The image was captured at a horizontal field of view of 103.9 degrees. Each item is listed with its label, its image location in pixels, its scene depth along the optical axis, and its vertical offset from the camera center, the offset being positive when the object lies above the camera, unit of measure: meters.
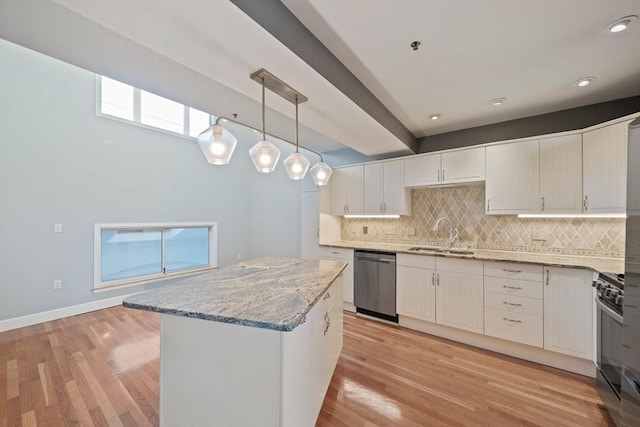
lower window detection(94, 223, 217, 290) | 3.98 -0.68
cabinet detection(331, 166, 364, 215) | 3.97 +0.39
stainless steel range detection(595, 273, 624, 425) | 1.68 -0.90
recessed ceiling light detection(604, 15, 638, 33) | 1.50 +1.18
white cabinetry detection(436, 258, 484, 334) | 2.72 -0.89
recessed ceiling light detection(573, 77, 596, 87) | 2.16 +1.18
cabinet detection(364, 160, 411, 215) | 3.60 +0.37
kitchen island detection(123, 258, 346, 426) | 1.17 -0.71
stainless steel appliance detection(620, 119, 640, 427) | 1.35 -0.42
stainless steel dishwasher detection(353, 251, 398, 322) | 3.31 -0.95
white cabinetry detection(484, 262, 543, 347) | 2.43 -0.88
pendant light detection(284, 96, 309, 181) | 2.06 +0.42
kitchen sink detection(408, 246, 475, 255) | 3.14 -0.46
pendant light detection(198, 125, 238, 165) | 1.66 +0.48
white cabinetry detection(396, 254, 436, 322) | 3.02 -0.90
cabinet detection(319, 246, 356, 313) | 3.66 -0.86
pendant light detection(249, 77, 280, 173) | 1.78 +0.43
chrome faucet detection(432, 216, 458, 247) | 3.35 -0.21
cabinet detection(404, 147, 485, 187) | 3.01 +0.60
